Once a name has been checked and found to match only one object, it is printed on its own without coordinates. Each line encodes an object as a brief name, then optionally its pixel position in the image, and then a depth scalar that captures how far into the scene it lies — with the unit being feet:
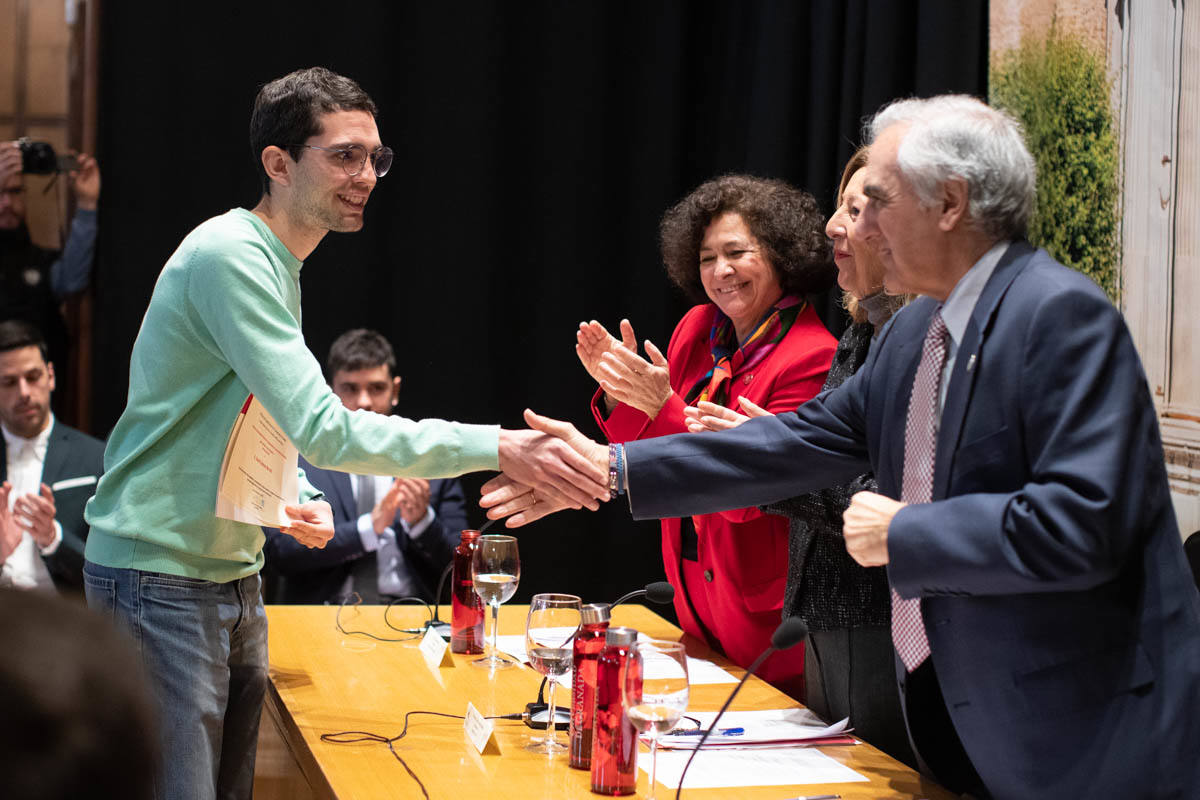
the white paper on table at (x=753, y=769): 5.69
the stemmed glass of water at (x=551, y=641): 6.14
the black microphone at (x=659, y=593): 6.93
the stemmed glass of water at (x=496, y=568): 7.59
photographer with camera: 14.53
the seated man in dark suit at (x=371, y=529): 12.14
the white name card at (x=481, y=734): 6.00
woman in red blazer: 8.37
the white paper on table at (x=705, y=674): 7.60
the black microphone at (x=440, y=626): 8.70
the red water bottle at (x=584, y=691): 5.81
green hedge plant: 9.55
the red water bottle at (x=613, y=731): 5.42
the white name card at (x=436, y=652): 7.93
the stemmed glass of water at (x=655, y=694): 5.07
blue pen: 6.35
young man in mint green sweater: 6.33
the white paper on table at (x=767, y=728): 6.27
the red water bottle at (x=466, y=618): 8.23
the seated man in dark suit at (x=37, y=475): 12.64
